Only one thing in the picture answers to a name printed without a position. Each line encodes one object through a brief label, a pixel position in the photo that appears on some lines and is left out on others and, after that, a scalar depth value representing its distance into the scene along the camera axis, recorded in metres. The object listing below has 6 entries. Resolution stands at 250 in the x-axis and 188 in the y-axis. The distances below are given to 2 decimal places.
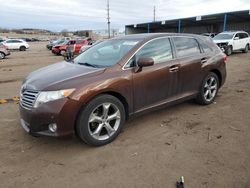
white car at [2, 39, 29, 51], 24.22
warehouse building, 27.17
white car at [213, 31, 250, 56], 13.14
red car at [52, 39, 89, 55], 17.69
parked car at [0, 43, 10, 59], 15.01
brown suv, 2.54
